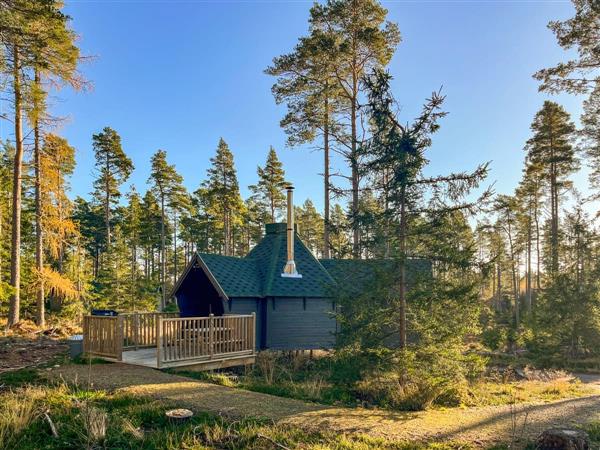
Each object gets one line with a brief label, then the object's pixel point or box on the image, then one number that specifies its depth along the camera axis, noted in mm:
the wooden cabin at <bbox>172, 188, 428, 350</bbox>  13039
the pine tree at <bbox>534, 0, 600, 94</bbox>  15398
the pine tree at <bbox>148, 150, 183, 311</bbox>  35219
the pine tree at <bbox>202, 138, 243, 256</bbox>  36188
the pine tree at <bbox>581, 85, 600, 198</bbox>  19484
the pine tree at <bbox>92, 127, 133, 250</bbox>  33594
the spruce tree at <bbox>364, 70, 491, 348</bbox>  8250
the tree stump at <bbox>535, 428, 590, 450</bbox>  5105
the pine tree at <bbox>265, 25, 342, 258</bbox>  19406
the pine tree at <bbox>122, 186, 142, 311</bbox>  40250
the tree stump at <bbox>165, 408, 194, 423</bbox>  5938
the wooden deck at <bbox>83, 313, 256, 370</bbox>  9969
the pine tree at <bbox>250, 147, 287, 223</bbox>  39000
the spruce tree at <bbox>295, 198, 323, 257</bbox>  49062
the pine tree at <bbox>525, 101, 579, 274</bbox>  25141
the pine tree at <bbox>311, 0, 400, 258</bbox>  18766
